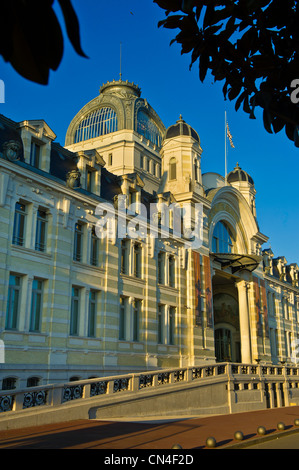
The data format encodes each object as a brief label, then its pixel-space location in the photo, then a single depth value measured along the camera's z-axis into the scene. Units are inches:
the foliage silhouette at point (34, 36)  80.2
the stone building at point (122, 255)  806.5
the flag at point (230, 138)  1624.6
